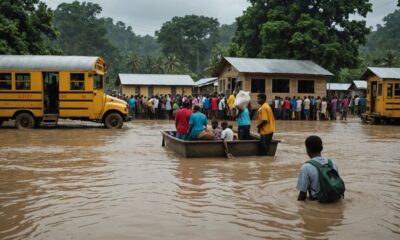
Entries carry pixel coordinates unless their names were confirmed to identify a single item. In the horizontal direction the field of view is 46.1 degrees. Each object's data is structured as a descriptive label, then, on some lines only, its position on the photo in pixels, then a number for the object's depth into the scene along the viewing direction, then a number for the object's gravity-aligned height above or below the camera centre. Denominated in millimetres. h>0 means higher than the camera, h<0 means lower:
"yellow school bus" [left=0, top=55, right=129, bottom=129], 19734 +802
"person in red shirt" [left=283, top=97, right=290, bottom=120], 30078 -56
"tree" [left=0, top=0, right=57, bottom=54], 24219 +4492
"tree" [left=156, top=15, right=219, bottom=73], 82688 +12182
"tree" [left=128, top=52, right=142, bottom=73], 71125 +6795
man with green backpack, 6559 -979
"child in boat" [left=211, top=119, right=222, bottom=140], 12719 -616
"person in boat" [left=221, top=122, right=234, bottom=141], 12086 -673
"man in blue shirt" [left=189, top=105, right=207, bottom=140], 12164 -405
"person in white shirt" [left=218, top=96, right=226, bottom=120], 29156 -33
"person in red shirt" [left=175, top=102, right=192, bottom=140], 12664 -342
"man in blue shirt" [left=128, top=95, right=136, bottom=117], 30484 +212
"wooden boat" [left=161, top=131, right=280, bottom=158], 11740 -1027
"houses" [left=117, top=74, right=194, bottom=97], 44688 +2120
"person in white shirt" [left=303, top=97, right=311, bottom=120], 30266 +44
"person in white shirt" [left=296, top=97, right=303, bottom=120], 30203 +171
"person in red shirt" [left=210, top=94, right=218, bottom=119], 29297 +153
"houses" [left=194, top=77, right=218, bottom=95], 44625 +2161
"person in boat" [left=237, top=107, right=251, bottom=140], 12750 -399
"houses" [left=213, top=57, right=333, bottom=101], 31406 +2117
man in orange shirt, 11500 -409
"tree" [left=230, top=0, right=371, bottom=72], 35656 +6023
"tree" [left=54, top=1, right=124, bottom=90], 77812 +12208
